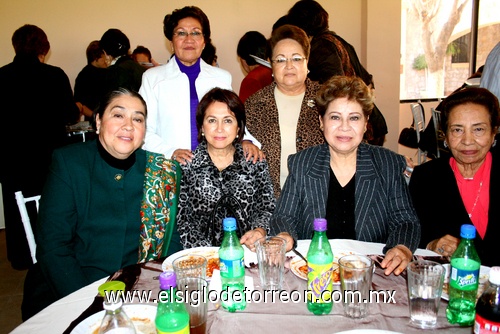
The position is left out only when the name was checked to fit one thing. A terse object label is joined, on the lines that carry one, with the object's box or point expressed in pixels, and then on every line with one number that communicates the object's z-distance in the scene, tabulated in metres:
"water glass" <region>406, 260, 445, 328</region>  1.17
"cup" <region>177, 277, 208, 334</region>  1.12
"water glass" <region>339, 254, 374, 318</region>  1.19
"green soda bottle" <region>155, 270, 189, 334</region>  0.96
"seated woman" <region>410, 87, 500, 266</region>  1.94
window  6.39
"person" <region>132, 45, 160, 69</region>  5.07
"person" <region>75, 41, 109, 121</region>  4.39
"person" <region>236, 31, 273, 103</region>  3.17
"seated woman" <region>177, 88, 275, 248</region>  2.08
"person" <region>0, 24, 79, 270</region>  3.25
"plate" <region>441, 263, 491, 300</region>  1.28
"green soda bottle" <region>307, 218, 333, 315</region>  1.22
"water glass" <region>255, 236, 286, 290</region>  1.41
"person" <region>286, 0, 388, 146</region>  3.00
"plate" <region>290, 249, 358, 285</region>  1.37
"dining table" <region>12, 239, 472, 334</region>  1.16
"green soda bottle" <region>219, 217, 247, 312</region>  1.26
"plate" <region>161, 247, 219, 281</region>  1.51
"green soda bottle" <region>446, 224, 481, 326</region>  1.16
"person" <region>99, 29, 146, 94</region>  3.70
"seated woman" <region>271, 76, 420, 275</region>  1.91
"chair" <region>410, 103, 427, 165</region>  4.95
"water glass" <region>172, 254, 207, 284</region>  1.26
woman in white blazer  2.64
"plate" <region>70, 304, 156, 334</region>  1.15
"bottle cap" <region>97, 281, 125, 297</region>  1.29
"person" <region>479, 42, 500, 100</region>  2.88
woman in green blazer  1.73
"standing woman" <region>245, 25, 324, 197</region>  2.51
